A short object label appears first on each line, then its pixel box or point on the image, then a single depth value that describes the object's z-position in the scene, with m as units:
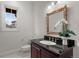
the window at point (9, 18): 2.16
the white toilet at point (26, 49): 2.05
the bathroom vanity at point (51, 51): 0.85
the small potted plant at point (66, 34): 1.16
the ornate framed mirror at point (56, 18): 1.41
